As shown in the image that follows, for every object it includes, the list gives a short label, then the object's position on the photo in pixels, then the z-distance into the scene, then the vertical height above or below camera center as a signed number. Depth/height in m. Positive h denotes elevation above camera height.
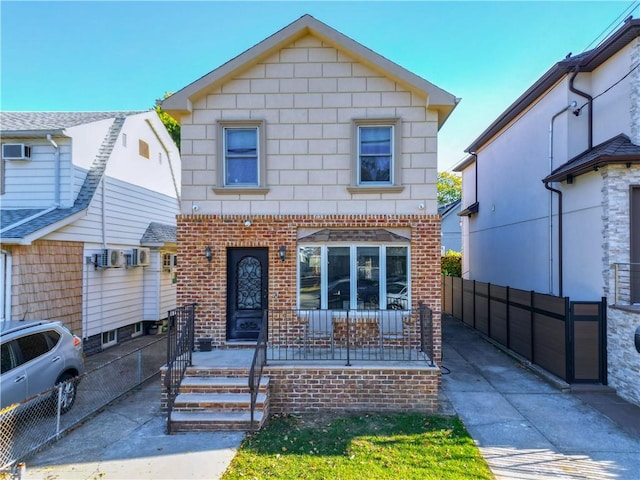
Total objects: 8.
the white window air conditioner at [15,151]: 8.82 +2.27
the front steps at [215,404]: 5.46 -2.42
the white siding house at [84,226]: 8.12 +0.51
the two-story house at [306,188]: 7.37 +1.20
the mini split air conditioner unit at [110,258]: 10.00 -0.33
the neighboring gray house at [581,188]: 6.94 +1.47
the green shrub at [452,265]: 18.28 -0.81
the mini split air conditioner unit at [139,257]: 11.30 -0.33
